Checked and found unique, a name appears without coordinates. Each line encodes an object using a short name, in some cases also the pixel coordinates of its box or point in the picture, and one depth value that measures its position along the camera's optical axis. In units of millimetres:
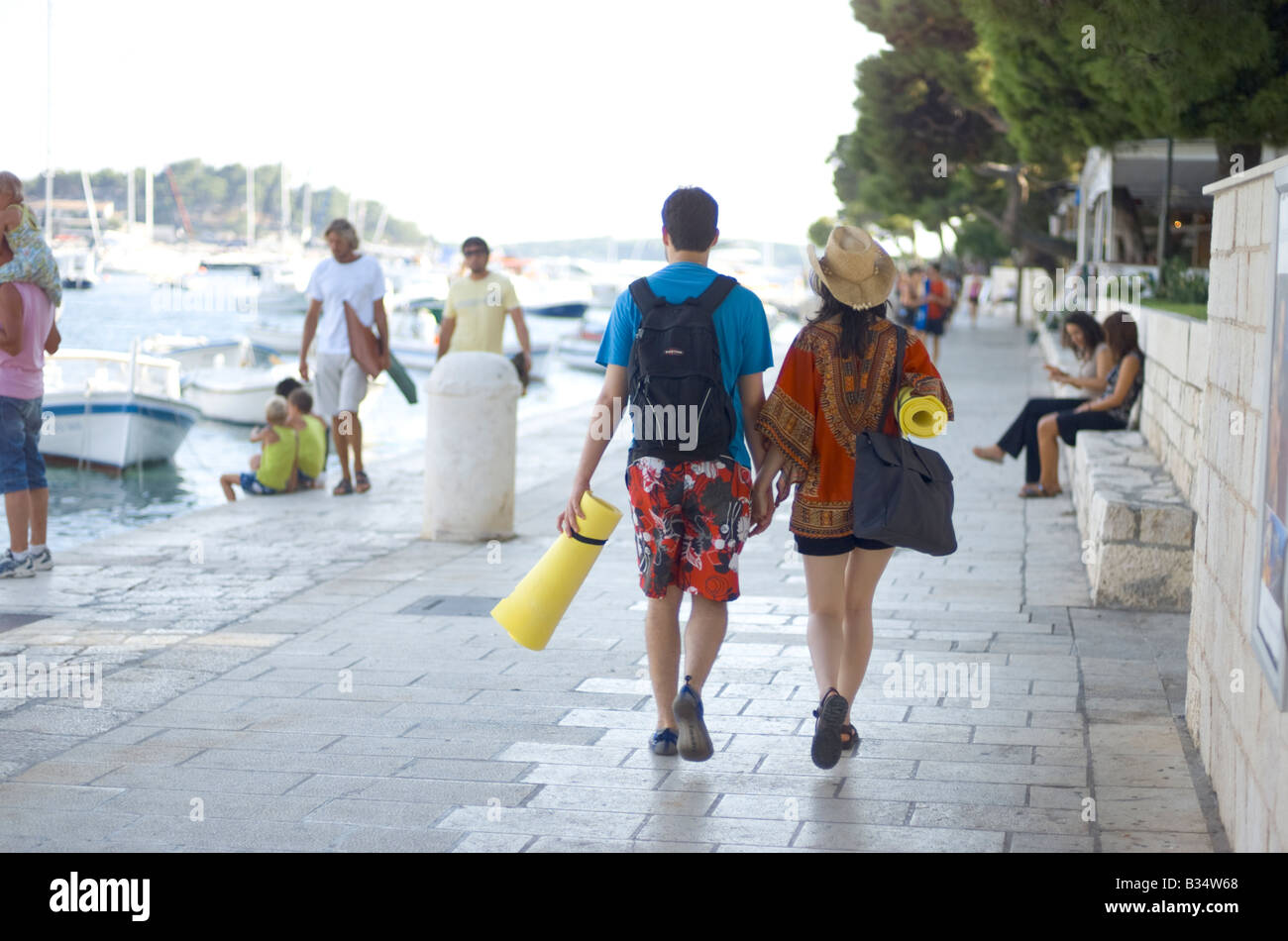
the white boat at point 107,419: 18875
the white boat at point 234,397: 27609
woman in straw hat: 4613
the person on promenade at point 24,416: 7230
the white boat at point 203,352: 30719
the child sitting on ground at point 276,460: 11055
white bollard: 8670
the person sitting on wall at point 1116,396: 9773
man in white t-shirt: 10531
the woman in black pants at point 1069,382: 10266
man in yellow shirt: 10648
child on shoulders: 7207
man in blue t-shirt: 4520
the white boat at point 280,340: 42812
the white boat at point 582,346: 48000
